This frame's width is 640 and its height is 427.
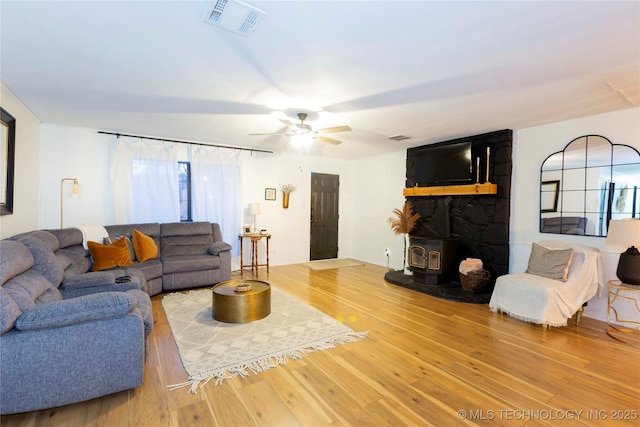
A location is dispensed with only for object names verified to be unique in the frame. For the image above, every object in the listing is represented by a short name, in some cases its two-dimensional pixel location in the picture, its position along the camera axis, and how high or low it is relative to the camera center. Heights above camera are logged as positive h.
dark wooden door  6.78 -0.25
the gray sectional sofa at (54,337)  1.69 -0.84
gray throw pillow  3.32 -0.61
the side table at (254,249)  5.47 -0.88
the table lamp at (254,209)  5.57 -0.09
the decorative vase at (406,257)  5.38 -0.96
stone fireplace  4.29 -0.36
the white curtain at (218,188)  5.26 +0.28
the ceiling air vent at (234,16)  1.65 +1.11
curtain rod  4.61 +1.07
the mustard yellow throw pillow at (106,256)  3.60 -0.67
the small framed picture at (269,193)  6.11 +0.23
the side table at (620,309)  2.99 -1.09
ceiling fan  3.36 +0.91
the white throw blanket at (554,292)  3.14 -0.91
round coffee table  3.14 -1.09
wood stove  4.53 -0.82
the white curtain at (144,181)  4.64 +0.35
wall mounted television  4.52 +0.71
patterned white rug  2.36 -1.29
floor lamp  4.18 +0.14
